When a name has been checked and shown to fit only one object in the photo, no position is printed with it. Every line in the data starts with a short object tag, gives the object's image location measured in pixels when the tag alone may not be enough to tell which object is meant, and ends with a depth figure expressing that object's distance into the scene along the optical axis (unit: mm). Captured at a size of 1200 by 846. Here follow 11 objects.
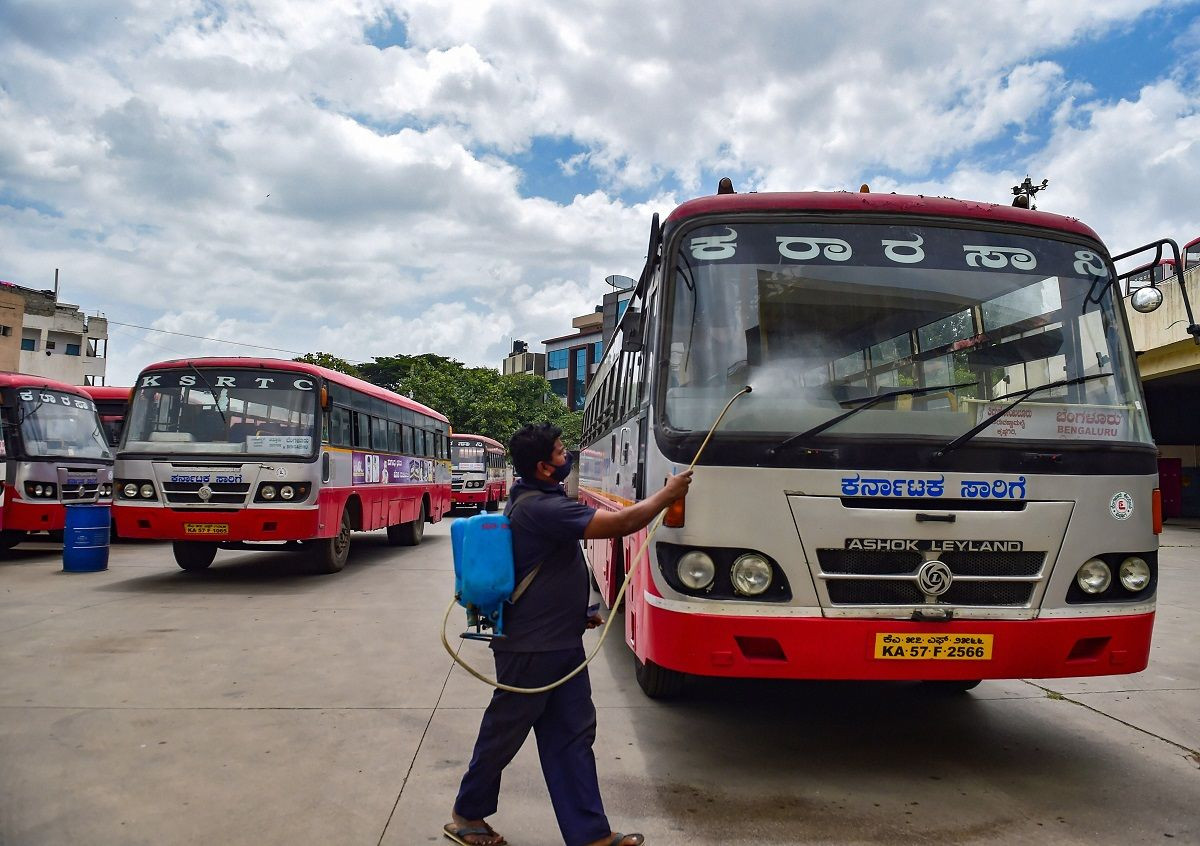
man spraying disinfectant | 3381
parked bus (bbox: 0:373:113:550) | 12555
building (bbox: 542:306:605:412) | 75312
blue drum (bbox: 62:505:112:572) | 11906
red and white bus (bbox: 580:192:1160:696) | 4105
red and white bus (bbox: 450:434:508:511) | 30219
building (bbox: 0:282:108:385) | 52094
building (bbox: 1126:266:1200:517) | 22109
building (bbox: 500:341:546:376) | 84812
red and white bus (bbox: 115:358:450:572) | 10359
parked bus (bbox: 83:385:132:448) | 20000
